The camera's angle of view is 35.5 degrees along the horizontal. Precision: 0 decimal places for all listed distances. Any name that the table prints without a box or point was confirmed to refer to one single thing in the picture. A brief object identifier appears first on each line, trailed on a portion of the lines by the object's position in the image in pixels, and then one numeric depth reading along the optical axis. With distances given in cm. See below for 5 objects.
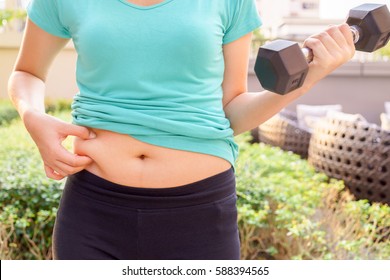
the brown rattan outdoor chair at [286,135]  602
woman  113
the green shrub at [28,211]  287
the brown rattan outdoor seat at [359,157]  434
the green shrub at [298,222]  309
